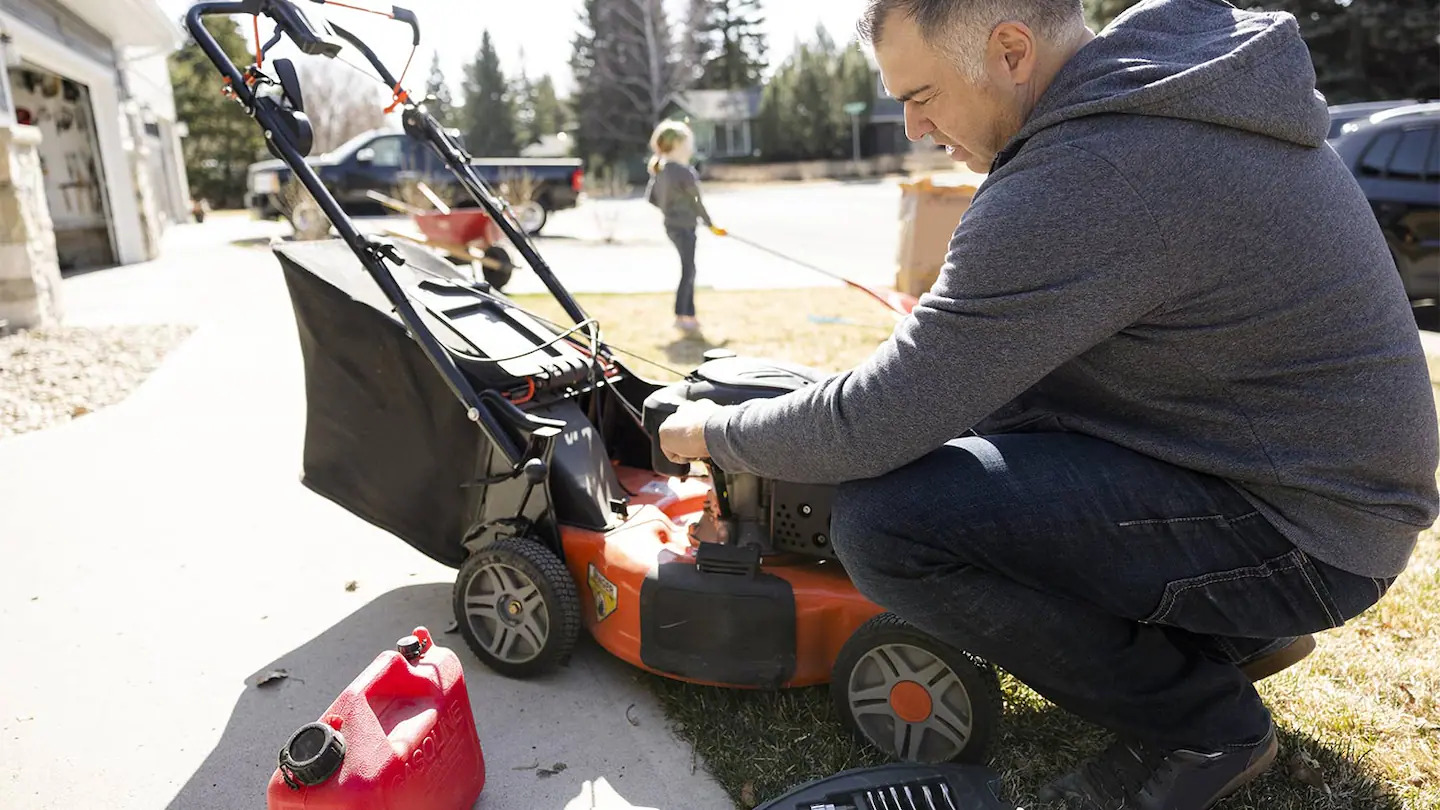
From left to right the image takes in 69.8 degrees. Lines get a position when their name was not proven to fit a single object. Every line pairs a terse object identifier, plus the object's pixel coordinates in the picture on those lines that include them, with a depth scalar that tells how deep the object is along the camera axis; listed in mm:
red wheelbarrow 8451
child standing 7035
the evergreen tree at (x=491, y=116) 48312
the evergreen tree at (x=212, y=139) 27828
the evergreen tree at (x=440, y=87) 49522
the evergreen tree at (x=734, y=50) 47750
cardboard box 7531
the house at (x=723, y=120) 43812
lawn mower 1998
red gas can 1610
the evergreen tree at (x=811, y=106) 40188
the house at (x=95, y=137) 10430
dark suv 6340
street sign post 36094
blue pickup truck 14969
